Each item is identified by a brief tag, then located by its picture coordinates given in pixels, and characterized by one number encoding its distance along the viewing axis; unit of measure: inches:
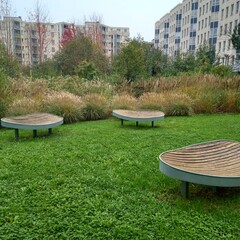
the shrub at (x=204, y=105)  351.3
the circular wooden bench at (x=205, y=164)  97.4
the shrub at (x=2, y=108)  255.6
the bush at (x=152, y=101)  328.8
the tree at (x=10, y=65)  417.8
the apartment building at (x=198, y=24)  1397.6
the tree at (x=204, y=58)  603.2
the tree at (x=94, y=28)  1138.2
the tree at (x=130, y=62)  479.5
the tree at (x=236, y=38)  654.2
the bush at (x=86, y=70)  579.9
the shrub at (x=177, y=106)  331.9
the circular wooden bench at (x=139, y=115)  244.5
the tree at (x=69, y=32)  1136.2
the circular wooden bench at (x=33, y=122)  195.9
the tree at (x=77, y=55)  780.6
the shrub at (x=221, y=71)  511.8
